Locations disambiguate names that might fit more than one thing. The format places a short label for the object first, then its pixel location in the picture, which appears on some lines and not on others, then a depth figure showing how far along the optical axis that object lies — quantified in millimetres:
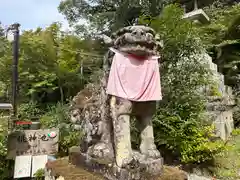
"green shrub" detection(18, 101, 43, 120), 8141
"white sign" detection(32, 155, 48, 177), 4051
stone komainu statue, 2225
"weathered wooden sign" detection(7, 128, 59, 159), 3998
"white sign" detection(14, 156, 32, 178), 3889
